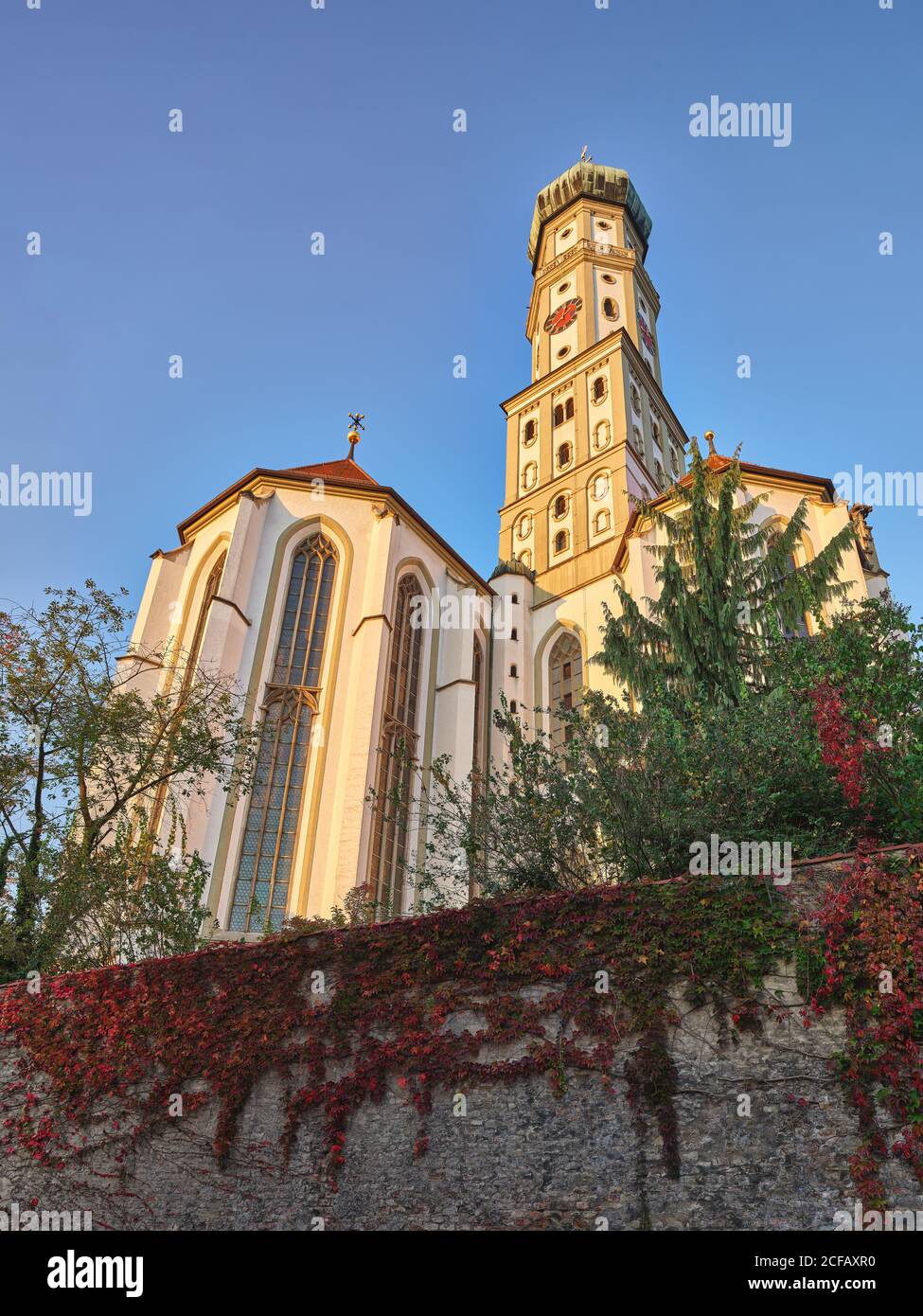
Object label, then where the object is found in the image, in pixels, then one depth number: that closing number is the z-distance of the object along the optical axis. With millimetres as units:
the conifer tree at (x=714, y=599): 14148
